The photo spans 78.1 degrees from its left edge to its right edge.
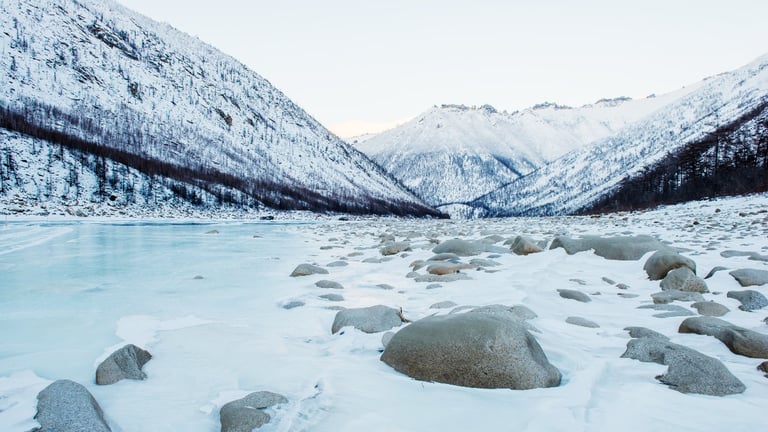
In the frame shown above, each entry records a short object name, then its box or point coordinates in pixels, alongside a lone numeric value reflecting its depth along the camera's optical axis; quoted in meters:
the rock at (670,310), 5.80
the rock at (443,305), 6.58
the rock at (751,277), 7.07
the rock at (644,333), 4.89
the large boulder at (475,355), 3.84
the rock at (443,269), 9.27
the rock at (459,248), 12.30
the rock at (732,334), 4.28
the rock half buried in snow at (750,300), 5.98
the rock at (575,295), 6.91
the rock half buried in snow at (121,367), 3.91
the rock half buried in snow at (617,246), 10.34
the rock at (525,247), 12.15
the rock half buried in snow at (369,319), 5.45
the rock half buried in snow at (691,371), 3.55
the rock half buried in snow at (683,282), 6.98
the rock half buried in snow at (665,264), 8.02
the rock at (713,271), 7.88
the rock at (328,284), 8.28
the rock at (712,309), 5.79
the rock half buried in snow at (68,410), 2.92
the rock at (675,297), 6.52
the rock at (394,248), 13.16
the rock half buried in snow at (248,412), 3.11
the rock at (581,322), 5.58
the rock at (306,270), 9.70
